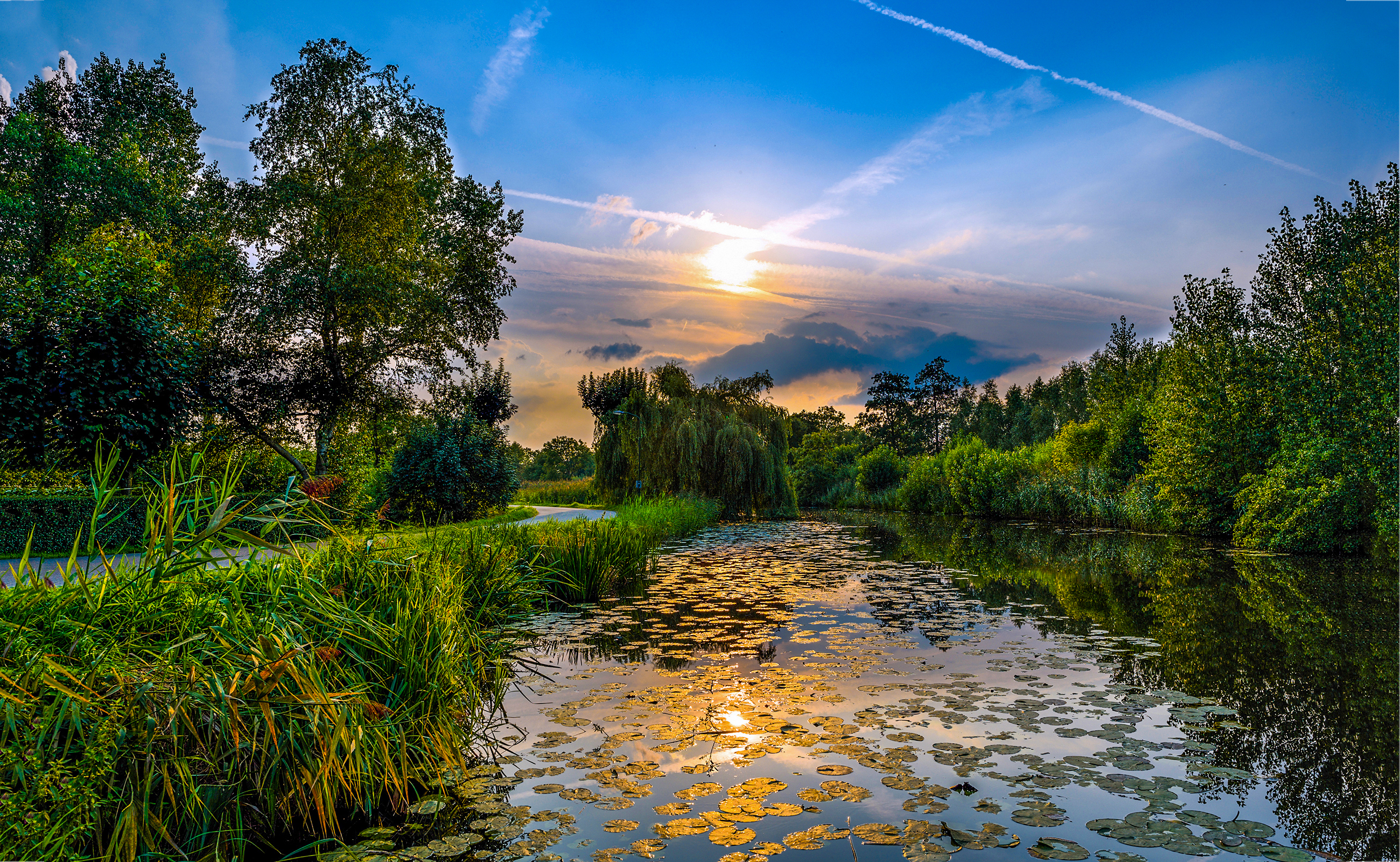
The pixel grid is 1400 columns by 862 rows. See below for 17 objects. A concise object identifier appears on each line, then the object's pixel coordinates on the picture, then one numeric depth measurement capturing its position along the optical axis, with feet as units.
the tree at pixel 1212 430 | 57.16
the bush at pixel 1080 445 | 97.30
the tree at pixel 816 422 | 214.07
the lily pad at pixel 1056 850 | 9.47
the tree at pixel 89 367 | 32.99
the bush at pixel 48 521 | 35.83
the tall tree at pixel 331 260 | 59.26
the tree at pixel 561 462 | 197.98
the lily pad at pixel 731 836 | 9.98
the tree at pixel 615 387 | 84.79
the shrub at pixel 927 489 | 105.09
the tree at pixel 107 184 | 59.31
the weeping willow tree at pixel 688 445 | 74.02
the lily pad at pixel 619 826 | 10.45
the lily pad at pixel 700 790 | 11.53
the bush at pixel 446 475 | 51.70
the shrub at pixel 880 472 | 132.87
